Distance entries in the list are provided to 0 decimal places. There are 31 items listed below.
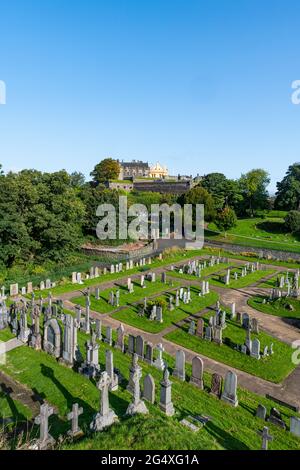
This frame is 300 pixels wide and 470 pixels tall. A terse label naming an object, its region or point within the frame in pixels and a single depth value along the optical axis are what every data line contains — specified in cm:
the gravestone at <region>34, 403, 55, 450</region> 834
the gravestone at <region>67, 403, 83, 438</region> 879
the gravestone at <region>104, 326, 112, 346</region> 1542
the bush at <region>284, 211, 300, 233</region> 4991
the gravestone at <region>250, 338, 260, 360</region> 1452
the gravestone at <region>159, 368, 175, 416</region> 1018
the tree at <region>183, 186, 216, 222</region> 5725
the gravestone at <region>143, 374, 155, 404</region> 1086
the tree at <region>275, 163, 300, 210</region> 6003
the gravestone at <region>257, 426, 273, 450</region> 852
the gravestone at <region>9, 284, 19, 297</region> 2245
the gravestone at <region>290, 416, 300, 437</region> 962
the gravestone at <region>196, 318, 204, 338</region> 1648
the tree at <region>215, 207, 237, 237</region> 5006
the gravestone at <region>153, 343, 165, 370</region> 1341
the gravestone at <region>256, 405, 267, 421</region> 1025
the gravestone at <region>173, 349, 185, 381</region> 1255
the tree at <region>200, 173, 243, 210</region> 6291
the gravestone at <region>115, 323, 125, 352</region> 1480
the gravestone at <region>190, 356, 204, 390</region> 1189
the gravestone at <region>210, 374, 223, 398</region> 1145
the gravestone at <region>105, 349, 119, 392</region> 1165
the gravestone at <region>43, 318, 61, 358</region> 1367
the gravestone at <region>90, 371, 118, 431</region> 891
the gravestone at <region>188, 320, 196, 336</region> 1676
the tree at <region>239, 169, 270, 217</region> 6562
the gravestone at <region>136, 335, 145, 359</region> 1398
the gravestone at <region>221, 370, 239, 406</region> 1098
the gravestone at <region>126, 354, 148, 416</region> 959
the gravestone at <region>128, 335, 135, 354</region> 1440
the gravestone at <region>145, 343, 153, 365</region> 1366
